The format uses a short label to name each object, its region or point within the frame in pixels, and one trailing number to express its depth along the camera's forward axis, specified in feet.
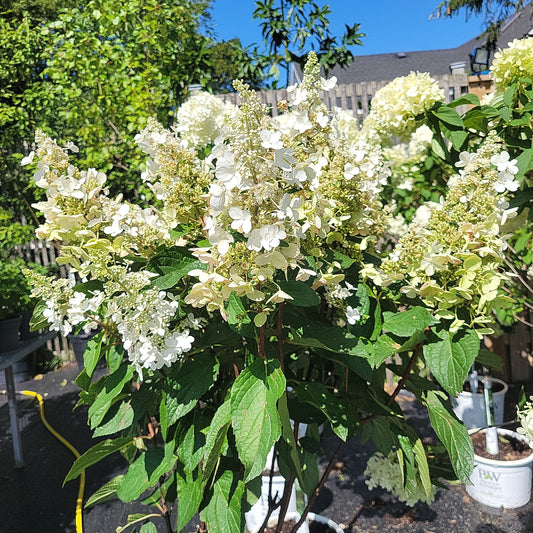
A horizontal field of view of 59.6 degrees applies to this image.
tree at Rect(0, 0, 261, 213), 11.61
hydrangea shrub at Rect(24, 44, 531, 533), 2.23
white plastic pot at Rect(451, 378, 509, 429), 9.72
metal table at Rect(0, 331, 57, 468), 9.10
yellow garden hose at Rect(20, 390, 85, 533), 8.03
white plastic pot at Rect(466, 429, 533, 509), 7.64
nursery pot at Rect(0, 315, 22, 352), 9.39
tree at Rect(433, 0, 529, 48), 34.32
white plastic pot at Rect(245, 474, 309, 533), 6.26
